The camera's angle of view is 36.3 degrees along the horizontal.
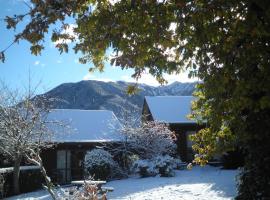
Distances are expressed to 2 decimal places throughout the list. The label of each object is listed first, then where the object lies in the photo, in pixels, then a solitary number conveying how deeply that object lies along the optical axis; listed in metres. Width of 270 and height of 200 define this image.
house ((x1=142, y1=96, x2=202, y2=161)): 31.48
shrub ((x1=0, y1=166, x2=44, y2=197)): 20.73
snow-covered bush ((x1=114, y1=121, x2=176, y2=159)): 25.92
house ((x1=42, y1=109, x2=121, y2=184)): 27.33
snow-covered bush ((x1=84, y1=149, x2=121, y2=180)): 23.89
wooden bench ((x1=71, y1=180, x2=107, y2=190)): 16.43
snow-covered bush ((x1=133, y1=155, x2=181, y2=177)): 23.59
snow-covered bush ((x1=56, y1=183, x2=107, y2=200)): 8.98
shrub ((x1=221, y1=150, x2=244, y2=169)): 23.77
